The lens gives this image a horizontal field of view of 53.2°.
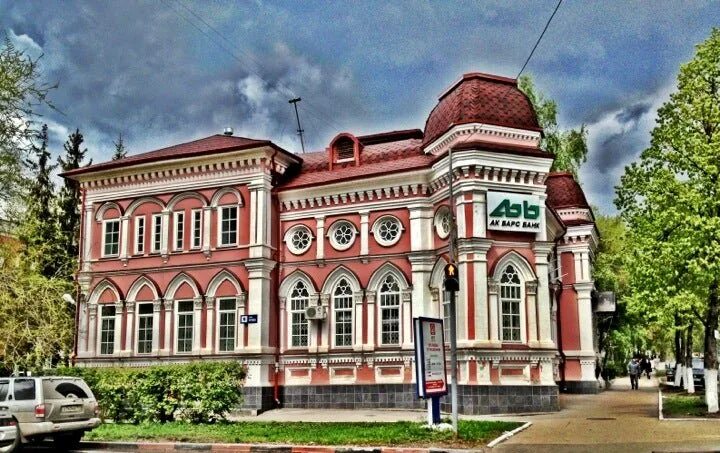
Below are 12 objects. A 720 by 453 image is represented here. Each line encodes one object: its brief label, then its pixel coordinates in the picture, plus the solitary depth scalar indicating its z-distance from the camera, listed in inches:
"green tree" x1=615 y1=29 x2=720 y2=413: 729.0
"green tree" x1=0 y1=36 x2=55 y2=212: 741.3
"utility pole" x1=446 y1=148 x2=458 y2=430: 584.6
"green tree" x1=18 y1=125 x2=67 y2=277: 1259.2
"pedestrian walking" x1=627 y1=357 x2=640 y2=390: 1376.7
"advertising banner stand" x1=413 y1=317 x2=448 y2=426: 591.8
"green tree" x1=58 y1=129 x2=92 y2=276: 1530.5
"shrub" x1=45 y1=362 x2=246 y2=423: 716.0
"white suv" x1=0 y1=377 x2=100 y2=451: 572.7
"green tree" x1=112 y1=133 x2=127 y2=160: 1779.0
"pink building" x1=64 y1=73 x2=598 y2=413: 856.9
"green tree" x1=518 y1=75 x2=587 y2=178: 1541.6
